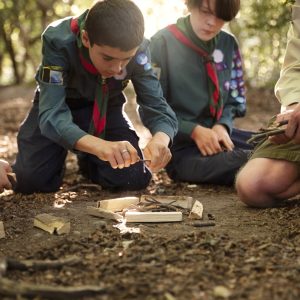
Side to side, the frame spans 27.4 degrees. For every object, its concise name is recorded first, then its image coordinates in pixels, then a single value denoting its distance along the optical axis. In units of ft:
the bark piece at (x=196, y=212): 10.25
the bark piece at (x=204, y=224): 9.80
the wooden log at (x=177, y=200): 11.08
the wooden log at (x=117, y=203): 10.81
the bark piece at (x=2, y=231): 9.27
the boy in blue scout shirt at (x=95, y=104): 10.90
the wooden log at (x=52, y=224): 9.37
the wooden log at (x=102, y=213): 10.23
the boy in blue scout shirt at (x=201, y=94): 13.55
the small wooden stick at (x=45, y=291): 6.48
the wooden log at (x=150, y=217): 9.98
